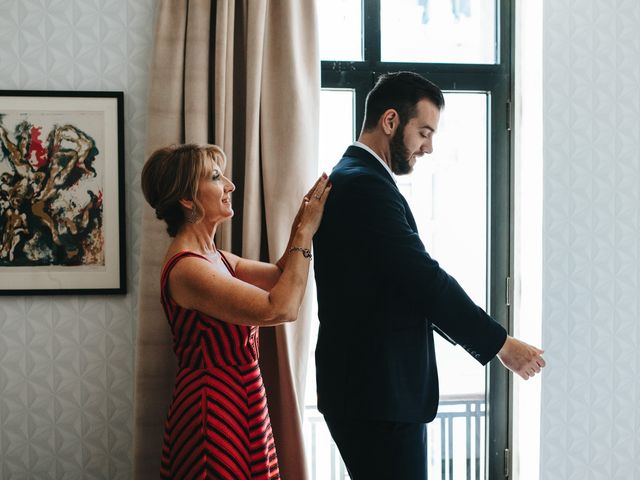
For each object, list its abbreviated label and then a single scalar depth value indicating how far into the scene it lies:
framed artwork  2.01
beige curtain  1.96
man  1.35
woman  1.40
